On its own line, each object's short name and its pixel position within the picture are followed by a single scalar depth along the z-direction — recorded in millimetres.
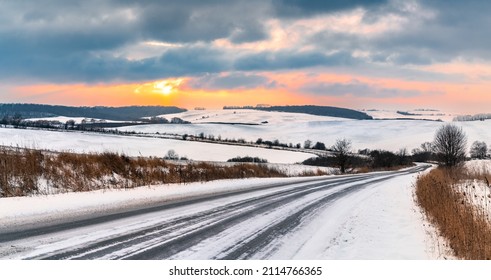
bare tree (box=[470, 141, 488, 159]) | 115138
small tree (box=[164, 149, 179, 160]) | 96375
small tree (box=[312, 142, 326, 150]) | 157200
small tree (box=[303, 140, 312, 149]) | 160250
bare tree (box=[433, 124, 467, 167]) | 62000
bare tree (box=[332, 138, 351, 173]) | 76344
